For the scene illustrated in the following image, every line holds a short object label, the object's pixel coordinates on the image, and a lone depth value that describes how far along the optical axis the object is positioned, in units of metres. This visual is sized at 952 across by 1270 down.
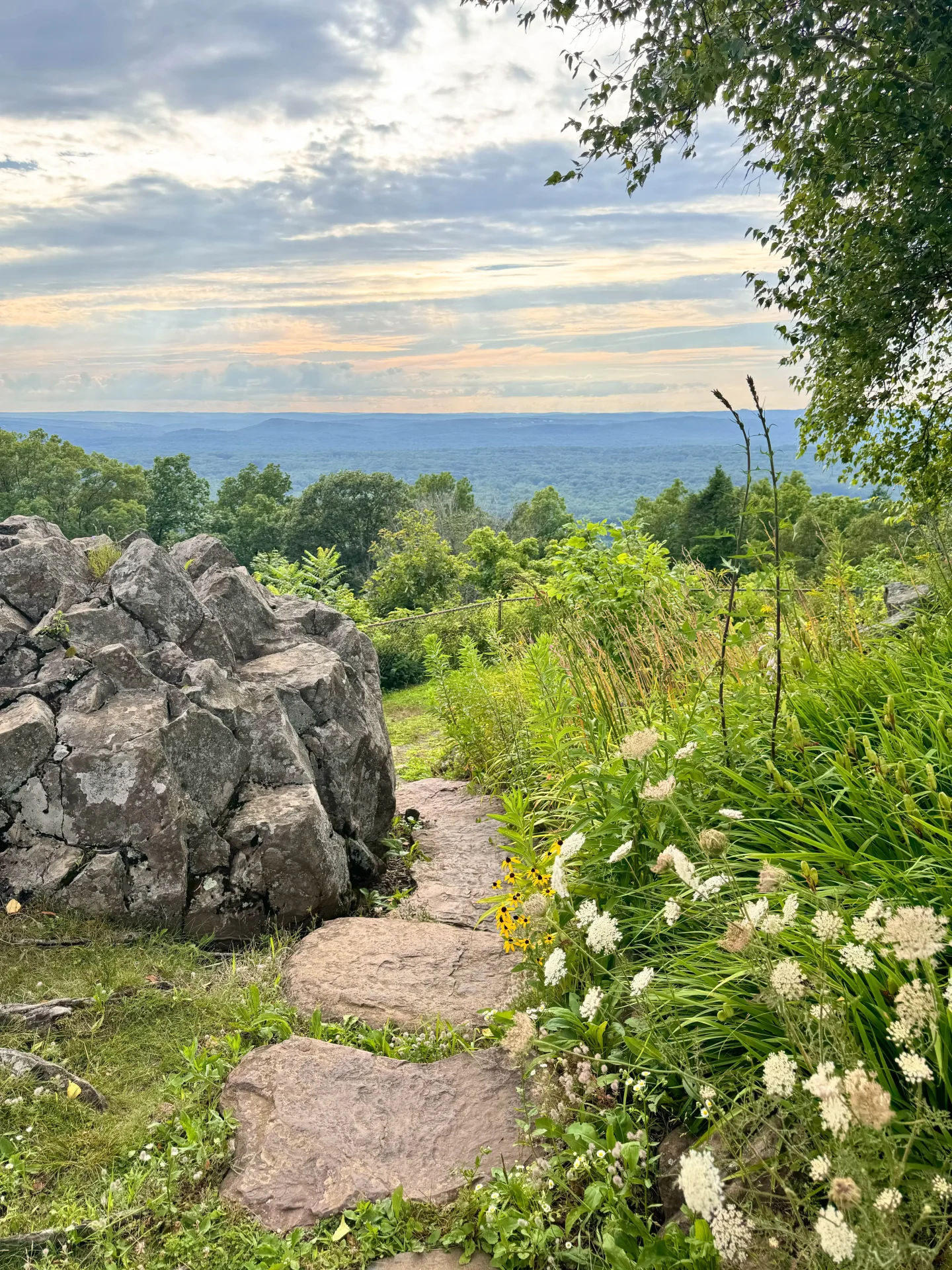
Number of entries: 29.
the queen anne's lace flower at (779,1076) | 1.62
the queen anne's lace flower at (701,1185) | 1.54
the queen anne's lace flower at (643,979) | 2.04
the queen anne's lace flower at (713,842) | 2.06
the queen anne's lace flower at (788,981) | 1.69
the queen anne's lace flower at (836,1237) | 1.34
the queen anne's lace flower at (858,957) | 1.68
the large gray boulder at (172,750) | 4.27
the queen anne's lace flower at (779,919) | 1.84
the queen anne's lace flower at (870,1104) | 1.39
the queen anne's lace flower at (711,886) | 1.92
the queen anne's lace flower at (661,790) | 2.61
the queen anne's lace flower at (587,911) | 2.43
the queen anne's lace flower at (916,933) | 1.55
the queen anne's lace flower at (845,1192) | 1.29
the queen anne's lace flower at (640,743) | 2.96
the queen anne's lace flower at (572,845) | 2.71
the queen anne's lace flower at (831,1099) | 1.43
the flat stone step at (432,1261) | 2.35
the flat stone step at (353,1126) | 2.61
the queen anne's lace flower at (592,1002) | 2.40
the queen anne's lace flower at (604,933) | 2.24
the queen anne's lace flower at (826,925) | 1.75
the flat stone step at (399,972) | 3.71
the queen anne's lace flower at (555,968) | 2.56
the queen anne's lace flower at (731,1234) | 1.52
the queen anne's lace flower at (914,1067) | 1.46
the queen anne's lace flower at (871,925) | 1.70
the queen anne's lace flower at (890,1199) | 1.35
